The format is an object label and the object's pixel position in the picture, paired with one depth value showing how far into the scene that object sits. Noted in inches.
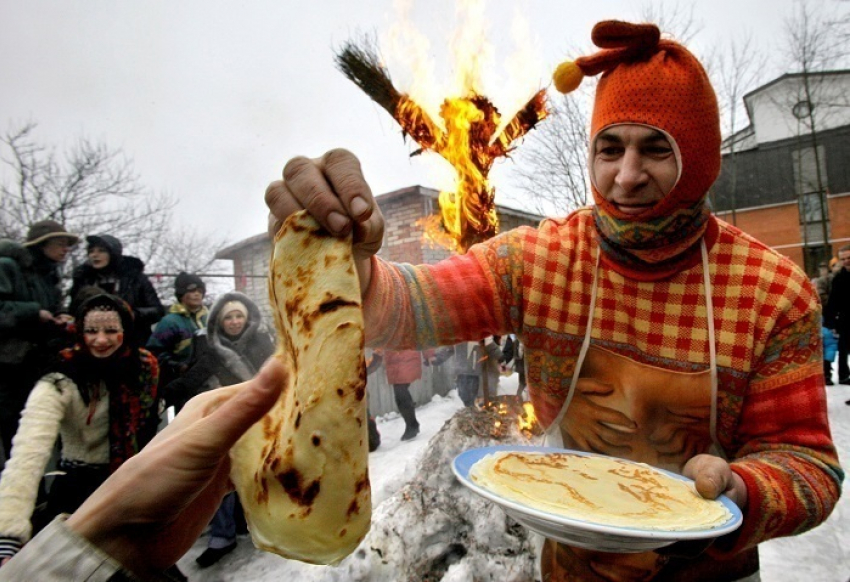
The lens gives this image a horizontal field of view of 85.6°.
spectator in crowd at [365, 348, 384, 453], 271.4
